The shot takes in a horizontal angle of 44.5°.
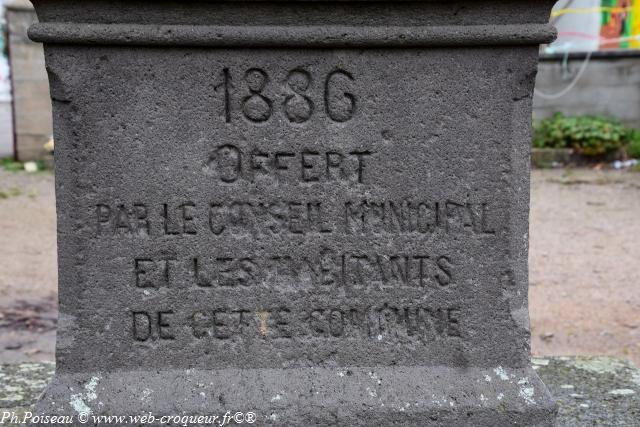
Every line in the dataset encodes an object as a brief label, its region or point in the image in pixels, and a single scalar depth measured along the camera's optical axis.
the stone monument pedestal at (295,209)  2.12
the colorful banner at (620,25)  12.21
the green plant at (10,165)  9.84
